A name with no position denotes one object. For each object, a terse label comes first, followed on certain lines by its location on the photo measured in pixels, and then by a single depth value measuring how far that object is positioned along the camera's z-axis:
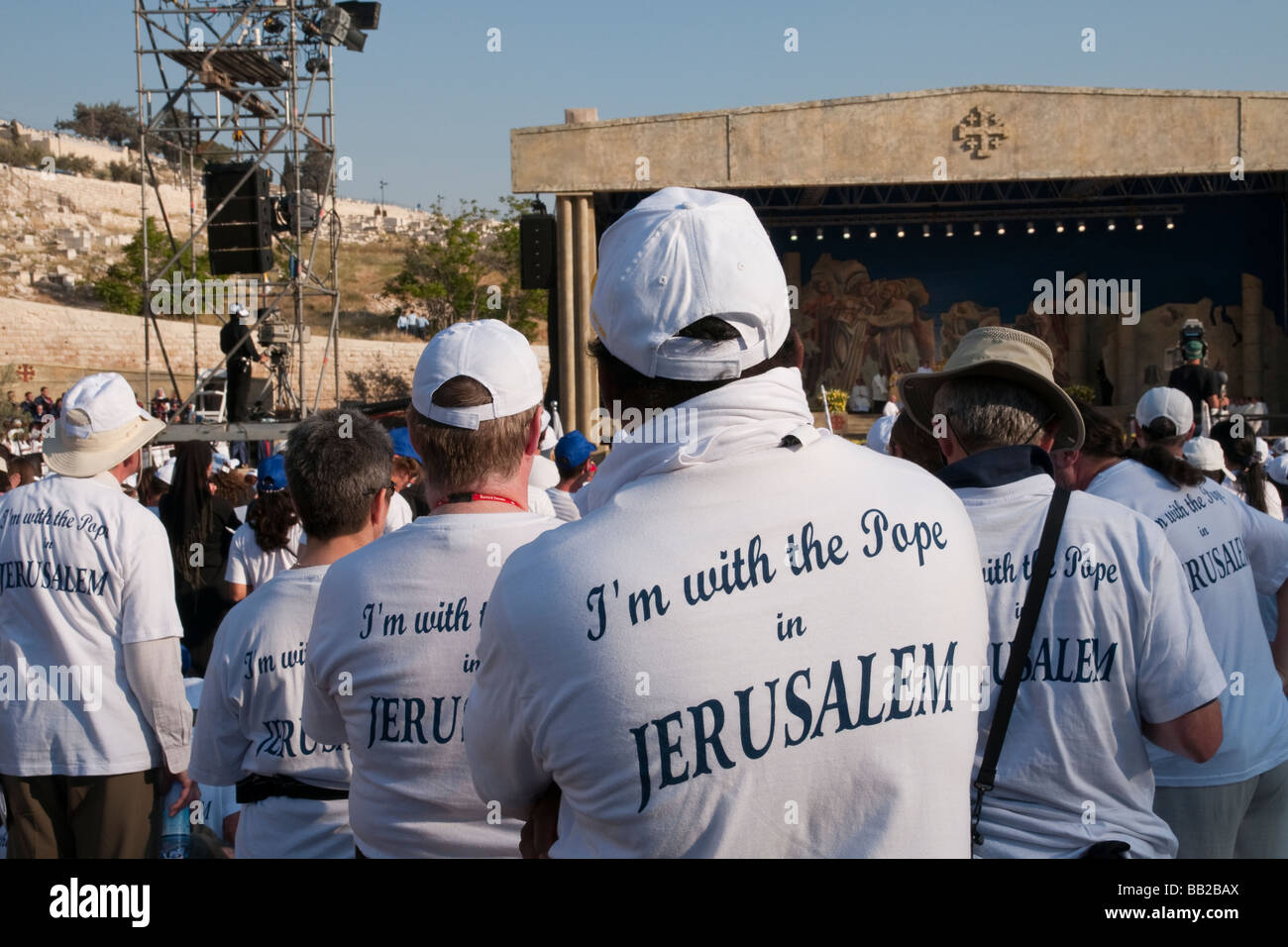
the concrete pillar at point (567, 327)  21.05
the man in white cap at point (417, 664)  2.13
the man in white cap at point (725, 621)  1.36
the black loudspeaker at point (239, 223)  14.15
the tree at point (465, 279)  44.66
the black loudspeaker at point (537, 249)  19.27
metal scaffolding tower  13.95
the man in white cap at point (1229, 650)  2.88
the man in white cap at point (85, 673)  3.22
